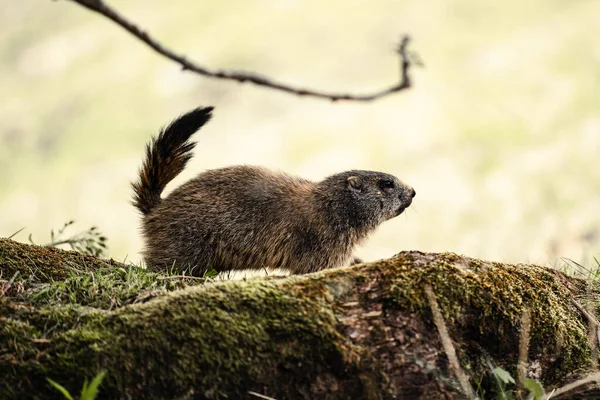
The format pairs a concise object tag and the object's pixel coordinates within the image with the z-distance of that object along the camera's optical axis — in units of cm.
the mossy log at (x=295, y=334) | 624
